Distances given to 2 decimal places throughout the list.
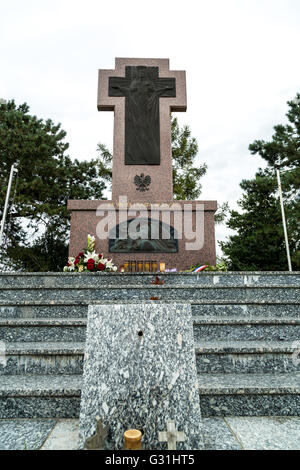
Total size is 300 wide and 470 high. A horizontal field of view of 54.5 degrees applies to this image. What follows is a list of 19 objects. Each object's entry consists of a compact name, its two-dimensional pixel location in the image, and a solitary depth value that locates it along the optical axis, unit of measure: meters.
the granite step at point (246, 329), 2.51
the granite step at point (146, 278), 3.75
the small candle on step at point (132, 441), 1.15
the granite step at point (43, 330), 2.50
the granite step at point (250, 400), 1.78
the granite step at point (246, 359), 2.14
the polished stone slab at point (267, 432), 1.40
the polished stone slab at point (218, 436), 1.39
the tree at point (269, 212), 9.59
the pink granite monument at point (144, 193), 5.53
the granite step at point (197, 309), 2.88
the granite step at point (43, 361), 2.13
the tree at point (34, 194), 9.60
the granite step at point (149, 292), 3.29
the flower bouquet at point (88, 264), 4.52
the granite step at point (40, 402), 1.77
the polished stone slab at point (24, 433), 1.42
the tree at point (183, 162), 14.42
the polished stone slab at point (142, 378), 1.28
